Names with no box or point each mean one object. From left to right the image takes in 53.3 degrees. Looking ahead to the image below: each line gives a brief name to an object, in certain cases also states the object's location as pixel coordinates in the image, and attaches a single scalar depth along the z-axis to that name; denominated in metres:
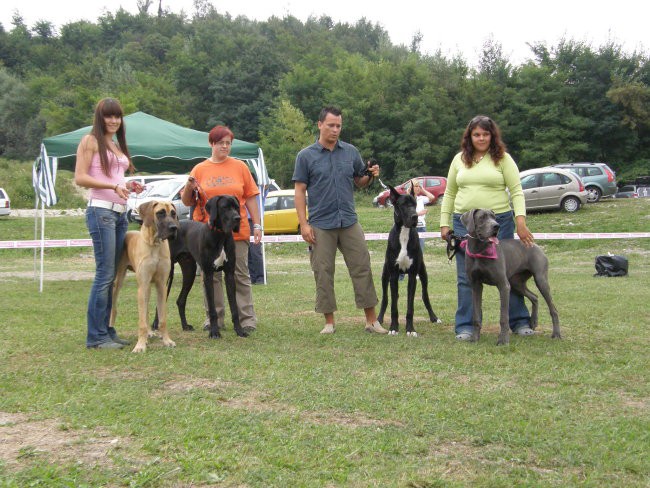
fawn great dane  5.58
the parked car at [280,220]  20.09
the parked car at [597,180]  25.33
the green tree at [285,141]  43.34
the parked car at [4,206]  25.03
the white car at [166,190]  17.65
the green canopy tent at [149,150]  10.75
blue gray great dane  5.66
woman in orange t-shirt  6.46
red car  30.06
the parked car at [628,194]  29.11
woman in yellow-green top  5.90
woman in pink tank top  5.47
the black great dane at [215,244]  6.09
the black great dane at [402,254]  6.20
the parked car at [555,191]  22.16
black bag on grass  11.98
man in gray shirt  6.34
